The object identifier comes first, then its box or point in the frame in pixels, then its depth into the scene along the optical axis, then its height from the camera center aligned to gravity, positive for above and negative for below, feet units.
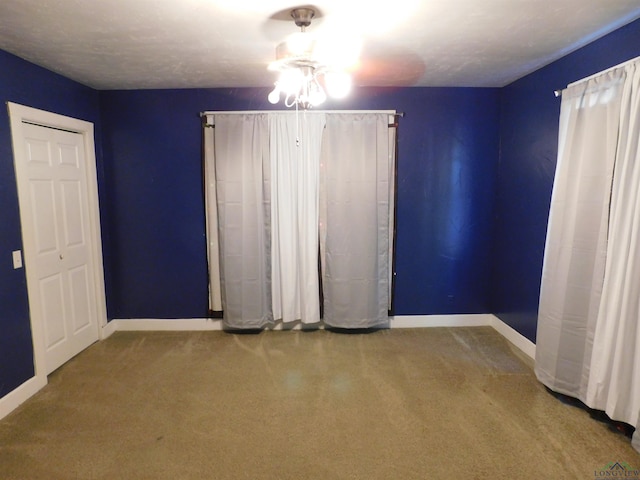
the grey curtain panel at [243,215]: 11.62 -0.59
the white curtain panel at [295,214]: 11.71 -0.55
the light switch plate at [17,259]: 8.42 -1.48
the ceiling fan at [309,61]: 6.23 +2.45
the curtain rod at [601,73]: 6.86 +2.62
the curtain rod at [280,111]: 11.62 +2.76
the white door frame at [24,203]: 8.53 -0.20
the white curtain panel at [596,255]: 6.84 -1.14
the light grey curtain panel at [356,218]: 11.66 -0.67
